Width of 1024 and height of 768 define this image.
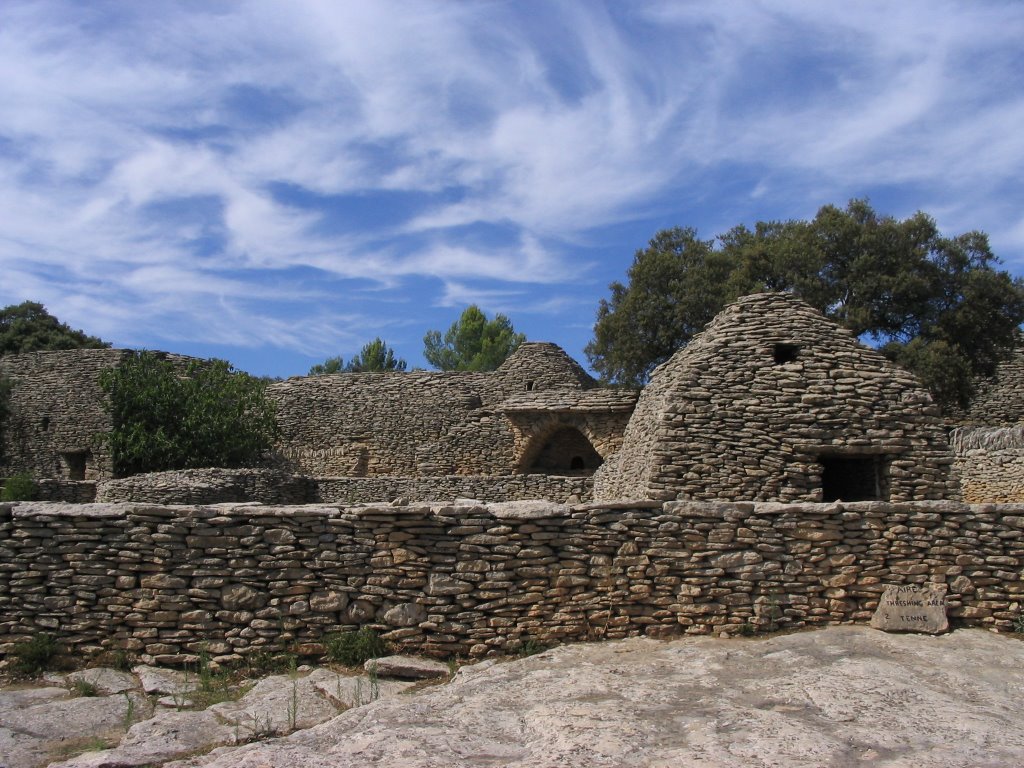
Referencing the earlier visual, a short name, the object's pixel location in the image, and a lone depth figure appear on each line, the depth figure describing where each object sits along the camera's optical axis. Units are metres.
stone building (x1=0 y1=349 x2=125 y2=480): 27.27
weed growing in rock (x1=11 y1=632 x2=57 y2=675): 6.82
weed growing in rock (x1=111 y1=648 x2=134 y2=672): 6.92
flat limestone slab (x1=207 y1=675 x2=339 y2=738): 5.65
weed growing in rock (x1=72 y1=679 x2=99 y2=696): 6.35
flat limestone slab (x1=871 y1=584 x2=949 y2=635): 7.36
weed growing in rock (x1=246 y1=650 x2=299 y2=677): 6.89
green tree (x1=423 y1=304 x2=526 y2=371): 42.00
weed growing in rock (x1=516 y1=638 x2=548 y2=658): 7.09
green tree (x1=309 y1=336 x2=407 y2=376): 46.38
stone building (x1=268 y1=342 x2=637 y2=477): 23.78
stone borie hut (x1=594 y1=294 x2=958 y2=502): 11.02
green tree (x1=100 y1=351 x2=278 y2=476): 22.62
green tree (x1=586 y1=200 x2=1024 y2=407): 20.08
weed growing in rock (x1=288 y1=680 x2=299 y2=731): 5.69
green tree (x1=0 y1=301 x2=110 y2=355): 41.44
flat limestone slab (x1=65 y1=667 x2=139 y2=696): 6.46
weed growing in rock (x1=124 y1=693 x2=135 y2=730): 5.78
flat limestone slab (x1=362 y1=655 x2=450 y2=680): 6.76
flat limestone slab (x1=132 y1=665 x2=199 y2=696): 6.41
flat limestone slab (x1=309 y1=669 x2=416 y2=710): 6.20
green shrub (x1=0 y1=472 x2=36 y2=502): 19.00
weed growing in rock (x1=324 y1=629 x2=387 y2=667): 6.93
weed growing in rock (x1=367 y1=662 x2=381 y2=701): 6.29
